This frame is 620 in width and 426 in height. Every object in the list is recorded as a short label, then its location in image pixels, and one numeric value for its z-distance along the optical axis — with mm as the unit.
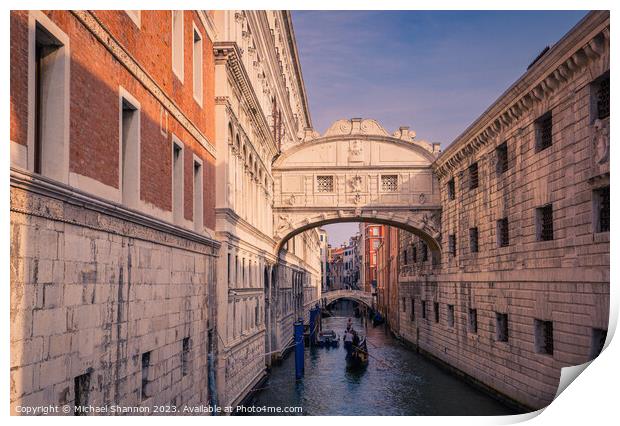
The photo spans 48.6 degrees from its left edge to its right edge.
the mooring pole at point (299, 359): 20844
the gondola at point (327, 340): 30922
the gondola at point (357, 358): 23875
